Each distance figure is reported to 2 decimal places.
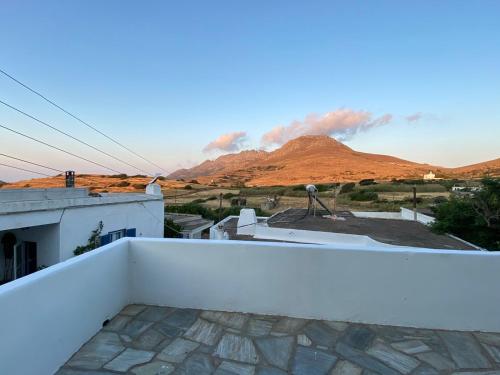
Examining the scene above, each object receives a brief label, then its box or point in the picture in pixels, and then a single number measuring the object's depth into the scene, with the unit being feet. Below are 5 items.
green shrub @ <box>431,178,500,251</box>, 32.78
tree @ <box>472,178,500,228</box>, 32.04
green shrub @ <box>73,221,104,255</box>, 26.40
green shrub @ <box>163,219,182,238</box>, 49.67
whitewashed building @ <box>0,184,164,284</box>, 22.11
